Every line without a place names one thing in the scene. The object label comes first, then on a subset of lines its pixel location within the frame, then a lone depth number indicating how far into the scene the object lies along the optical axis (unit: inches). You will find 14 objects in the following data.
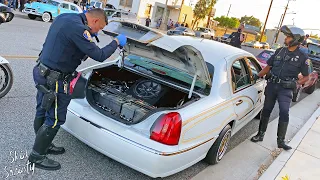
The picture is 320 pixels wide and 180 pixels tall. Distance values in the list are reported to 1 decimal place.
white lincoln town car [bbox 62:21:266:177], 122.0
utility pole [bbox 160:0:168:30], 1825.4
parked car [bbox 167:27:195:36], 1158.3
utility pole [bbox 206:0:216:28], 2046.6
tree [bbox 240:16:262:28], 4023.6
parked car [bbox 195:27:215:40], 1344.7
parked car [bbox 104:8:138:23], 992.4
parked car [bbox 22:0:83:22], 739.1
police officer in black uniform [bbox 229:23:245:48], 457.1
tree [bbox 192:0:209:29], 2011.6
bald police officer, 111.0
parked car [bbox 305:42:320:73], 500.1
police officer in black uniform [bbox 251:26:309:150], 187.0
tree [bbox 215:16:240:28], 3031.5
